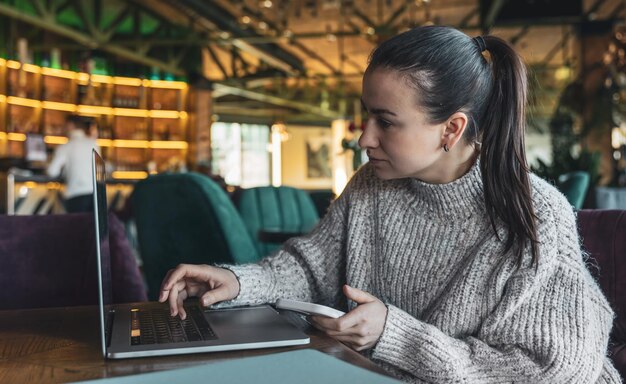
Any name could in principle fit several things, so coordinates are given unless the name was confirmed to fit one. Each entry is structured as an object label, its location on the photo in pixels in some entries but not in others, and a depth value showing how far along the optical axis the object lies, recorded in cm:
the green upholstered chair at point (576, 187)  270
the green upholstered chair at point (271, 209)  411
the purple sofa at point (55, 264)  169
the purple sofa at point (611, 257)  135
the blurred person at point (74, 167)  643
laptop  87
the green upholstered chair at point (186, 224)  218
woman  106
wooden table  81
